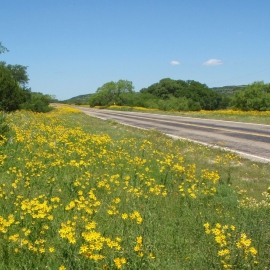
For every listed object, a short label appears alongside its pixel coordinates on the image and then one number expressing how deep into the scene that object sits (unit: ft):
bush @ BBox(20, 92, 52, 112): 100.07
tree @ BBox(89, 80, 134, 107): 326.24
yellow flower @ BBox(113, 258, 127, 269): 9.74
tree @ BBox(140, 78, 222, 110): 375.25
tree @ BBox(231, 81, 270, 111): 281.54
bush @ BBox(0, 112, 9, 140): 34.35
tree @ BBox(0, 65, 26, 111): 79.10
